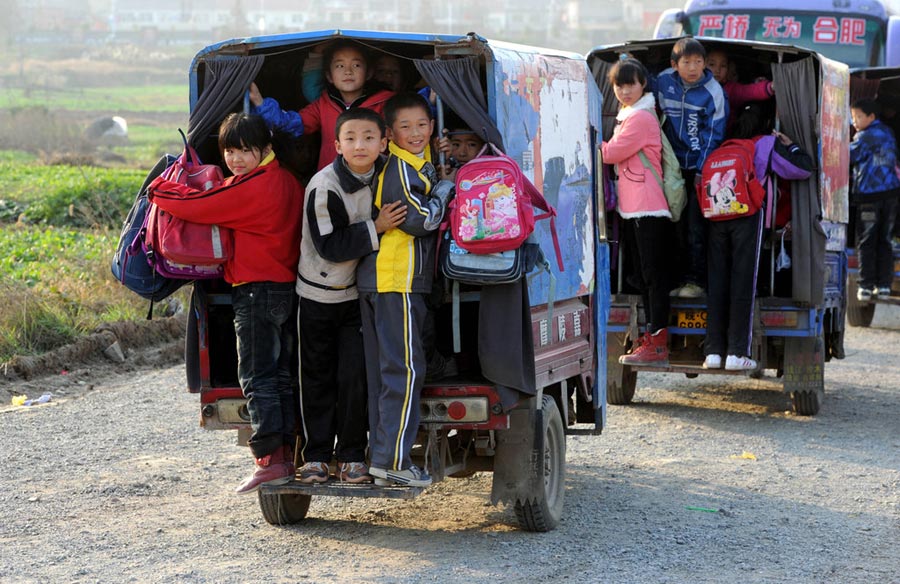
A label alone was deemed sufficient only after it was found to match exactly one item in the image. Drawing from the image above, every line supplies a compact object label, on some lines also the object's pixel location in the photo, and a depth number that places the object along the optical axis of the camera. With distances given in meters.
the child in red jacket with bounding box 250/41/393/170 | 12.73
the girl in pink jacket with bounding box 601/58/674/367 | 18.80
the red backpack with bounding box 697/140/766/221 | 18.47
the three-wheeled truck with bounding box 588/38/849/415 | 18.77
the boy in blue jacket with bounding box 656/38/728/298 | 18.83
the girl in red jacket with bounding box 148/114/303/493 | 11.97
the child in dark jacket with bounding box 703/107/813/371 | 18.56
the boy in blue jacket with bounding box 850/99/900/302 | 26.48
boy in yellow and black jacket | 11.63
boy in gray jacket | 11.77
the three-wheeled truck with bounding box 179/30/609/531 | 11.78
